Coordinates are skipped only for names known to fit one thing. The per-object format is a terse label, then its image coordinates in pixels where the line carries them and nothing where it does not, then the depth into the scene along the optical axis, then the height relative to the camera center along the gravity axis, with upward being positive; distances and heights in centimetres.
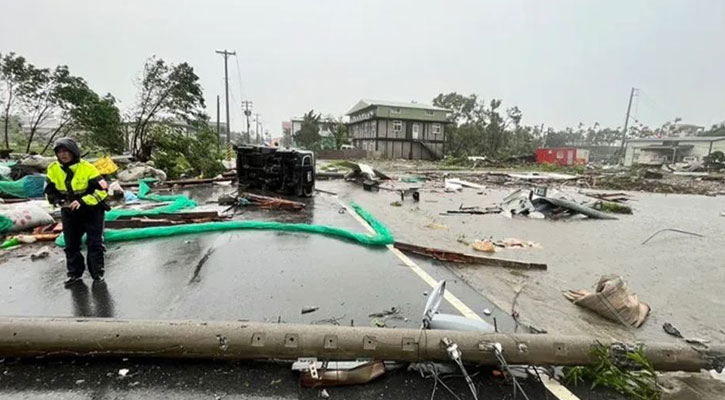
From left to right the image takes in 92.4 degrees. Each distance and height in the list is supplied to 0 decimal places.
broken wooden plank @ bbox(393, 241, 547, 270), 578 -176
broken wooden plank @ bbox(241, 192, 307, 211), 962 -155
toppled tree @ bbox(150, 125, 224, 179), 1570 -41
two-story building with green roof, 4788 +305
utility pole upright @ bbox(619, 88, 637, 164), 5032 +685
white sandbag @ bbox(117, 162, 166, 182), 1359 -119
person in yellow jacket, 399 -69
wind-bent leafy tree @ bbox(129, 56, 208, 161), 2181 +304
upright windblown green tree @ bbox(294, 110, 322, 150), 5341 +247
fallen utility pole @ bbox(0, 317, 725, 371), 255 -144
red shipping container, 4259 -2
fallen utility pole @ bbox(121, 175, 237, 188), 1282 -147
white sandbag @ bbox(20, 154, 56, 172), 1108 -71
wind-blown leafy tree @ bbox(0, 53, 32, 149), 1888 +334
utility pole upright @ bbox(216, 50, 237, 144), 3341 +688
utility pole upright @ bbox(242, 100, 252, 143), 5622 +601
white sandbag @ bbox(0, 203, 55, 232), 617 -137
